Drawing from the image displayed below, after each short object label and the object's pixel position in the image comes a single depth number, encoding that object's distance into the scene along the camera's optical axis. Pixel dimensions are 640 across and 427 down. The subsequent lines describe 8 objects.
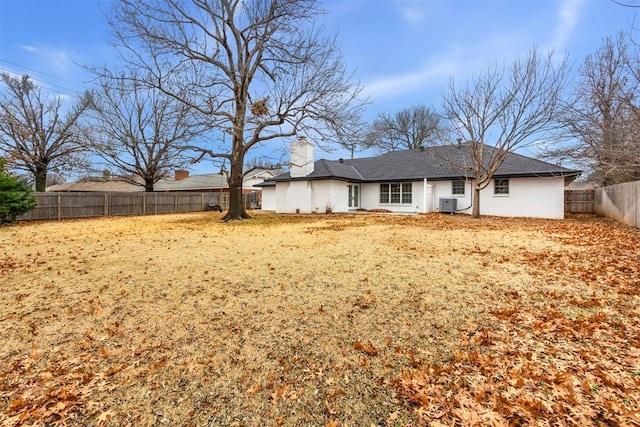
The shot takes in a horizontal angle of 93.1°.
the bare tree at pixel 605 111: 9.91
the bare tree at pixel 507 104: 13.15
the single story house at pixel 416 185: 15.75
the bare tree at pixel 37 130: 20.86
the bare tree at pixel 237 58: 12.35
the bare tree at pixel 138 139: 23.69
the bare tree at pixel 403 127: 33.28
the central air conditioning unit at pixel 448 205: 17.45
